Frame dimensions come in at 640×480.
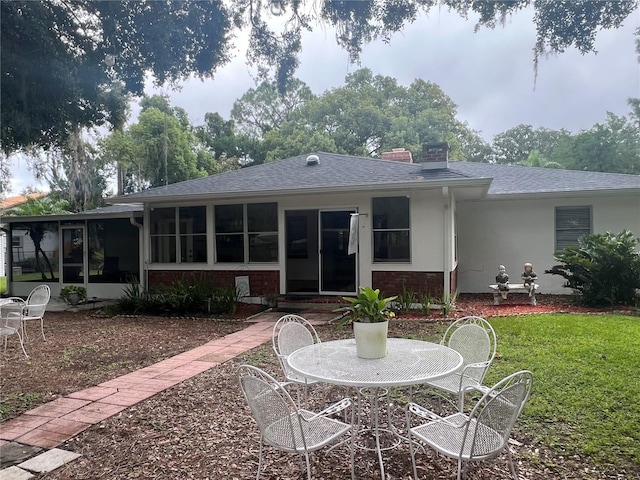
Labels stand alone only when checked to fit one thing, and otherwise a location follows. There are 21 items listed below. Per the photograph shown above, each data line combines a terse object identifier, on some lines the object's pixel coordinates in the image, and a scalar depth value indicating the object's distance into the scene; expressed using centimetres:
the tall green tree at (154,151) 2514
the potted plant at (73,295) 1091
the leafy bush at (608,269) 831
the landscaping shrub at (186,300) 906
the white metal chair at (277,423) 245
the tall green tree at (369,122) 2895
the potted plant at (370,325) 303
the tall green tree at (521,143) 3662
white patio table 264
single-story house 879
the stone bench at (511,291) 904
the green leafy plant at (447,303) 793
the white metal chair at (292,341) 359
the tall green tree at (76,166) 1054
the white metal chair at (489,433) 229
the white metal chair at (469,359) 334
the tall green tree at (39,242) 1263
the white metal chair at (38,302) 658
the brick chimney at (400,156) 1357
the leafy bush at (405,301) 825
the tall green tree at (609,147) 2767
